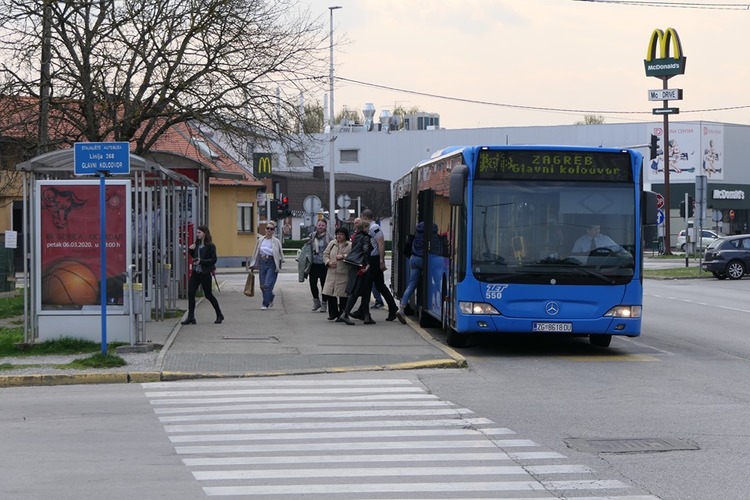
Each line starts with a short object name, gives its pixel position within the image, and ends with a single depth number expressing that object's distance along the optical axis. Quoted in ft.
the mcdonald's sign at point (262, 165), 154.40
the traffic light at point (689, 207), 187.16
